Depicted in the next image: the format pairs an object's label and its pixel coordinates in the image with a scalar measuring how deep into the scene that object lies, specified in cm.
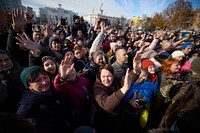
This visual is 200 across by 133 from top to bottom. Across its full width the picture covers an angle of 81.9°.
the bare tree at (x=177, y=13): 3089
